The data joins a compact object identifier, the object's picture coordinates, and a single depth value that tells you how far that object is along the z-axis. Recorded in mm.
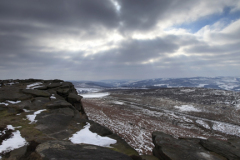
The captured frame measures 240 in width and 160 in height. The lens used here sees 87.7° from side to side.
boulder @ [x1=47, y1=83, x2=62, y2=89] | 21756
